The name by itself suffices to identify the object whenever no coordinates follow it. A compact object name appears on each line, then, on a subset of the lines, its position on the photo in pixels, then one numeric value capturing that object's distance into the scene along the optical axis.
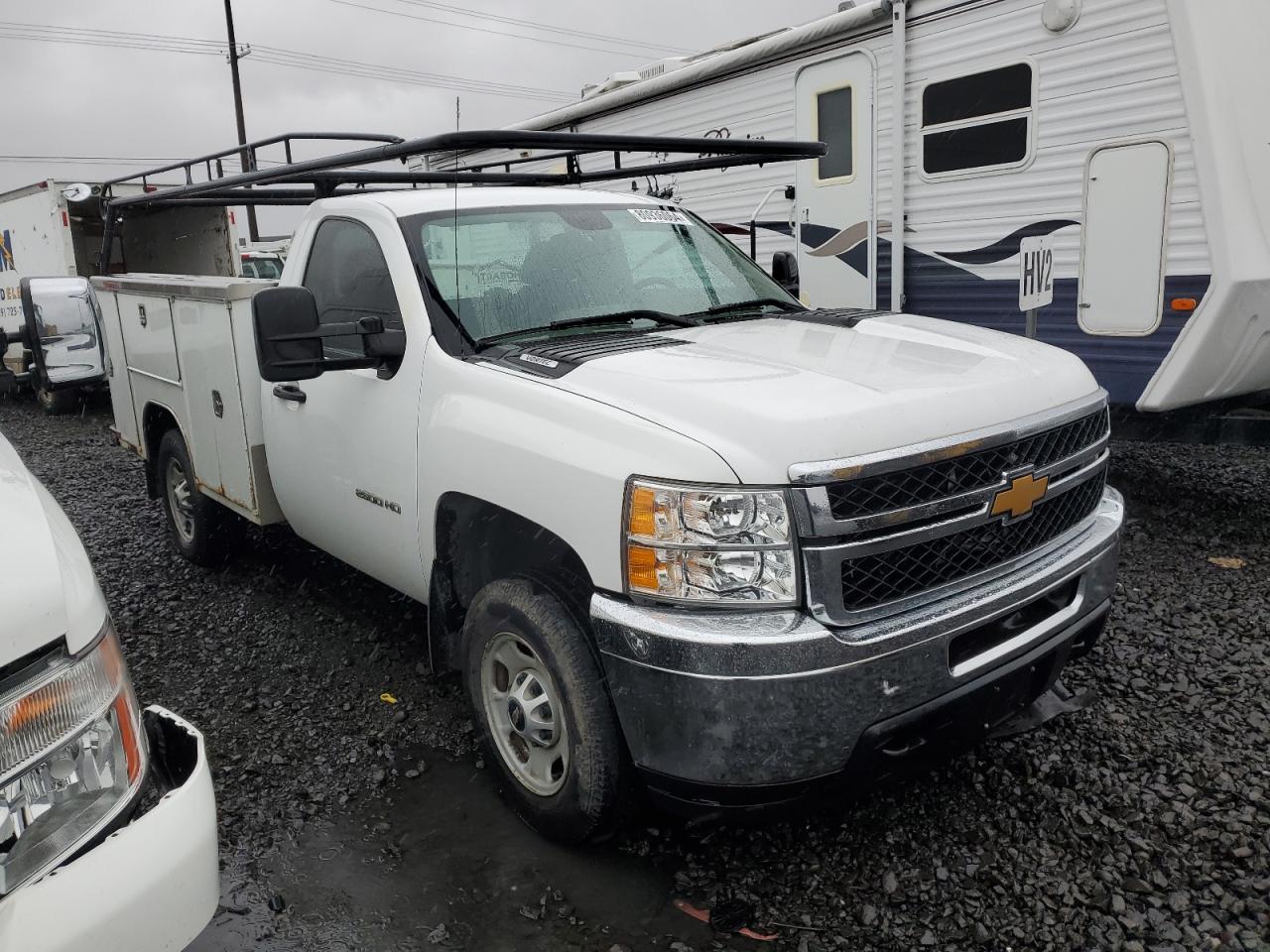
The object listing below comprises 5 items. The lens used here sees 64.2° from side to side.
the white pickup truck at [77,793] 1.58
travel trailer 5.10
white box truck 13.00
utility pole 26.61
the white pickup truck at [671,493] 2.42
